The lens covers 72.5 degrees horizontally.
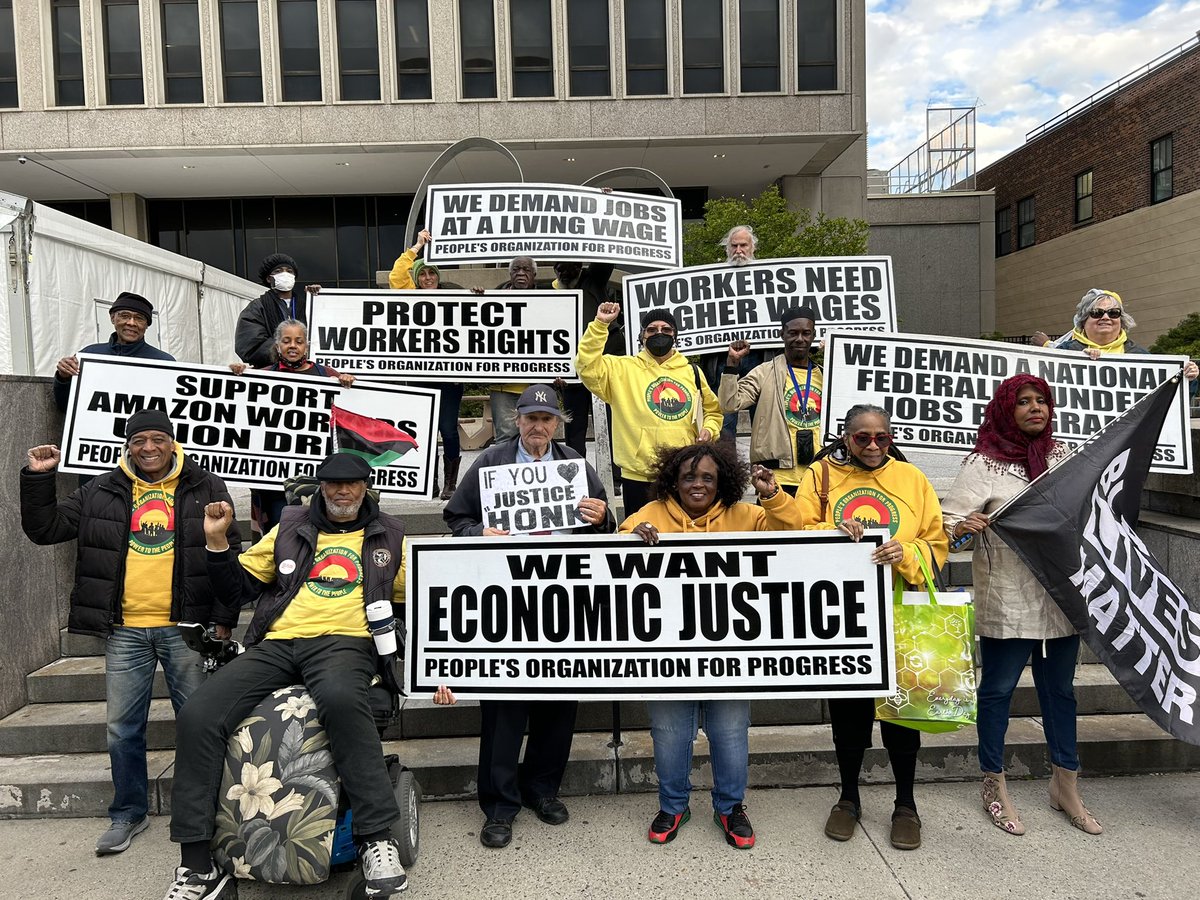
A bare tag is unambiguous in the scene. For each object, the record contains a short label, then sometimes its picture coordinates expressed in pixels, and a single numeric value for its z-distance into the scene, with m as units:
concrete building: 21.94
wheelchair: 3.08
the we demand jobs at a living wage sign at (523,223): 6.57
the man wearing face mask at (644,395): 4.92
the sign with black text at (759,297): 6.11
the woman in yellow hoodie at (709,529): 3.70
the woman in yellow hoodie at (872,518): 3.61
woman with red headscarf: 3.72
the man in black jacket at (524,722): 3.83
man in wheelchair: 3.14
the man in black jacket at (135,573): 3.77
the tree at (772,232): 18.84
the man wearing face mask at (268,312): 5.77
